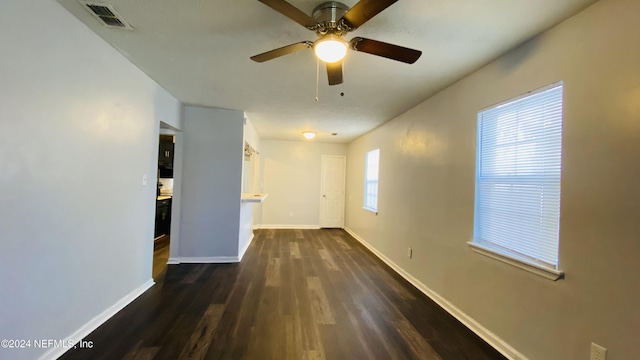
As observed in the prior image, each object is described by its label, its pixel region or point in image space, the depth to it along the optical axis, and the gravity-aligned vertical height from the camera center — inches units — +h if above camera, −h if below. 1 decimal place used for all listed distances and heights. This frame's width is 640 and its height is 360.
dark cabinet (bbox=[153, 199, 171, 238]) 207.0 -33.7
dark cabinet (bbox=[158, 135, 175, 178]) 226.7 +19.6
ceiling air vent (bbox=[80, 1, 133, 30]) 67.0 +41.2
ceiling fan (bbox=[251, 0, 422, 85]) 56.1 +34.6
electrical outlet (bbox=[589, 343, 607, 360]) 56.6 -33.8
